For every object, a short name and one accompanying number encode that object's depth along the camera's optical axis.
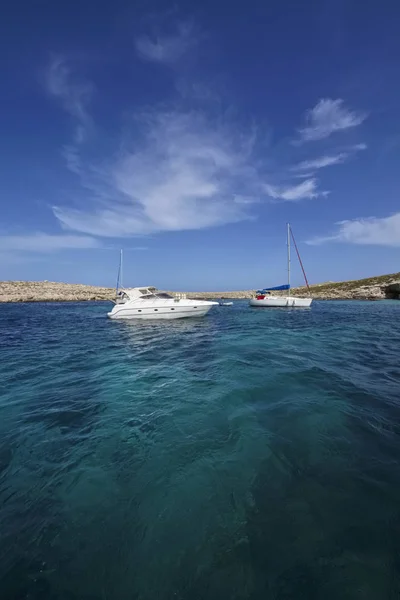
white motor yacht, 29.48
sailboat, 47.34
